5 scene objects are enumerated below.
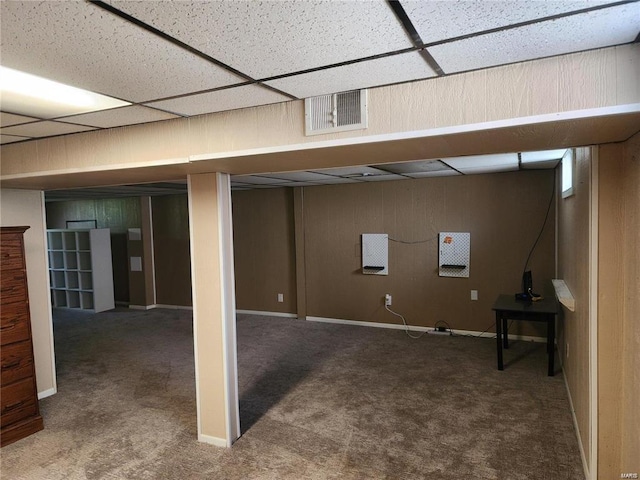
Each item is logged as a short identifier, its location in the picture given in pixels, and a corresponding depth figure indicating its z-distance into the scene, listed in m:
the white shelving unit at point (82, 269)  7.48
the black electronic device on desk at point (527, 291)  4.45
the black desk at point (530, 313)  3.90
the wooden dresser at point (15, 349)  3.09
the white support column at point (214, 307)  2.86
